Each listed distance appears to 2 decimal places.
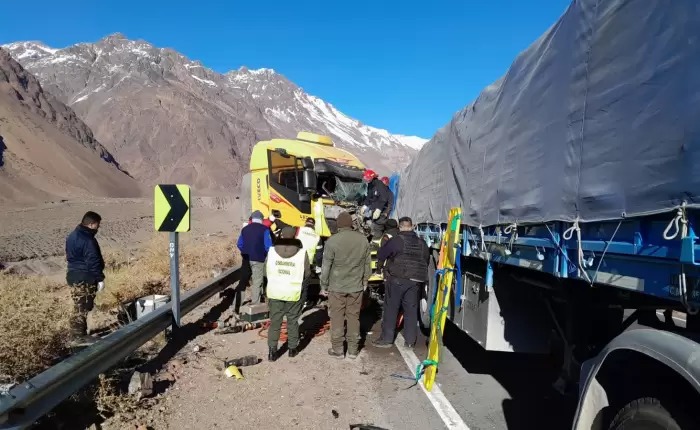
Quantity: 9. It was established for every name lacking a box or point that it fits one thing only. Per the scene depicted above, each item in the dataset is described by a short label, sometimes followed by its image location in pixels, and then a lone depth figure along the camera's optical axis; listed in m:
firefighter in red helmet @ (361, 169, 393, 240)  10.84
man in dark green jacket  7.03
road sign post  6.59
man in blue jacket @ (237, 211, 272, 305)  9.09
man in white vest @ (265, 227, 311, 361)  6.77
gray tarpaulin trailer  2.54
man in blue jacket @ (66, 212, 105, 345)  6.76
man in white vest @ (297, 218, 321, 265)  9.37
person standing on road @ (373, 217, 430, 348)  7.31
